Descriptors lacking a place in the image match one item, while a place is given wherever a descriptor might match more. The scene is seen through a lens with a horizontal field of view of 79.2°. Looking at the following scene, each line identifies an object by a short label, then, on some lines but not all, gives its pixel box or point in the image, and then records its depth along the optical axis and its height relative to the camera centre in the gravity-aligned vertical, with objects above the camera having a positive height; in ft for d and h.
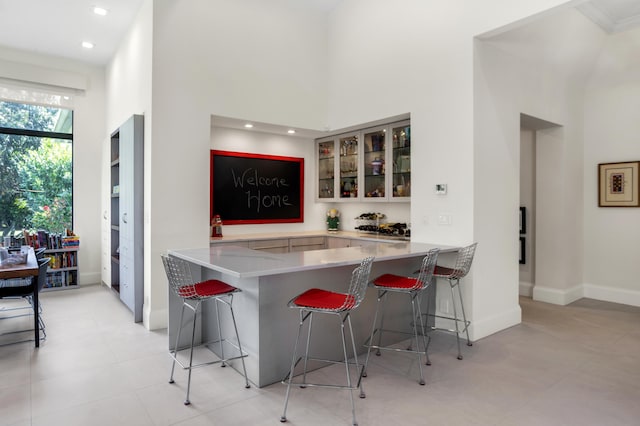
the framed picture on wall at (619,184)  16.08 +1.09
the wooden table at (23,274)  10.79 -1.75
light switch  12.73 -0.29
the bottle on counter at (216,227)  15.96 -0.66
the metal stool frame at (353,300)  7.68 -1.86
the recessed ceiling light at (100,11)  14.80 +7.76
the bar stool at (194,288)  8.61 -1.80
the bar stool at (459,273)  11.14 -1.83
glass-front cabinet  15.39 +2.01
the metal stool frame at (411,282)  9.61 -1.87
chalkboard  16.70 +1.06
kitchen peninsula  8.83 -2.00
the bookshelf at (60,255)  18.62 -2.16
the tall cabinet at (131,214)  13.99 -0.11
